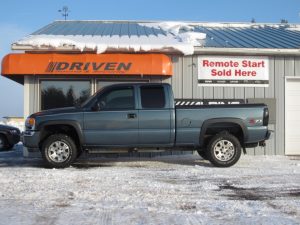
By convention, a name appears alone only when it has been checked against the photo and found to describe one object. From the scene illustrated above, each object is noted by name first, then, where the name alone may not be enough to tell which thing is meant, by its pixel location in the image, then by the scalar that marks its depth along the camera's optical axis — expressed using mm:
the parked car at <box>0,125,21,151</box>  17031
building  12641
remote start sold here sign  13406
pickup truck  10375
